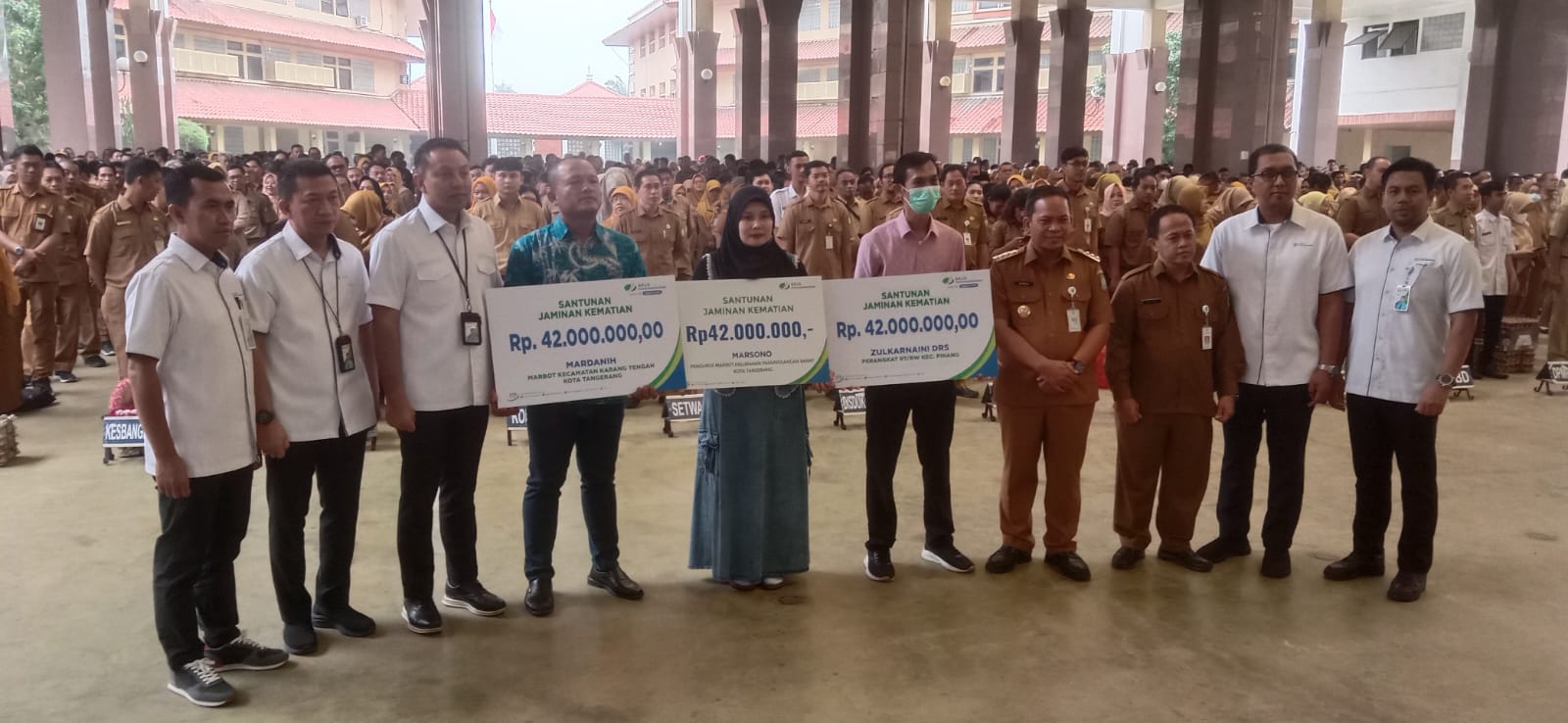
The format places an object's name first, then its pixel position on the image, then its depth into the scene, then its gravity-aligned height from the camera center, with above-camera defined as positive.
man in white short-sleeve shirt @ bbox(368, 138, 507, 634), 3.77 -0.47
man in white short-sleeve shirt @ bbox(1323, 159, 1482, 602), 4.34 -0.49
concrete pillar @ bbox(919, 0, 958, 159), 25.36 +3.28
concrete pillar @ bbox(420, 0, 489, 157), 18.94 +2.57
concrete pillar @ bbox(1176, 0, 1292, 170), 16.55 +2.23
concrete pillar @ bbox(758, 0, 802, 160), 22.59 +3.04
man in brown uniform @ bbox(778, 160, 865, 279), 8.20 -0.10
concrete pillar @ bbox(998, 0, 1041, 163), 24.42 +3.05
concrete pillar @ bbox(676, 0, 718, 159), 27.73 +3.45
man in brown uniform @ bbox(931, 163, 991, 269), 8.01 +0.01
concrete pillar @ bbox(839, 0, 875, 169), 21.03 +2.65
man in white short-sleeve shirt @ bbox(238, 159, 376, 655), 3.60 -0.55
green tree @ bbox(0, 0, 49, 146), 29.98 +3.88
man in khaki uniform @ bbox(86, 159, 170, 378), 7.38 -0.24
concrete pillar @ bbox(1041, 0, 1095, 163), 23.59 +3.14
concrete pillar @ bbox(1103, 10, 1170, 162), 32.00 +3.97
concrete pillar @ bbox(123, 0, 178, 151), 23.73 +3.01
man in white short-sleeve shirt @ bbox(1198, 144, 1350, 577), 4.58 -0.39
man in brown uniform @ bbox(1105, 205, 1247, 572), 4.58 -0.66
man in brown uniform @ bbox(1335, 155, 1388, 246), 8.15 +0.07
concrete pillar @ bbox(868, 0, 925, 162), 20.14 +2.63
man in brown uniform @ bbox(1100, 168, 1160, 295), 9.18 -0.13
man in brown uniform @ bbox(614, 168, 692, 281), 8.75 -0.14
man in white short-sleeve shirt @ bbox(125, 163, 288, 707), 3.21 -0.58
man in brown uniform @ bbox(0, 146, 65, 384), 8.13 -0.25
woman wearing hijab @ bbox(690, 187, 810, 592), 4.34 -1.01
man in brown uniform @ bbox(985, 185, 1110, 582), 4.46 -0.50
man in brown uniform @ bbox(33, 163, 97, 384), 8.37 -0.51
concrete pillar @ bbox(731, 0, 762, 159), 24.55 +3.00
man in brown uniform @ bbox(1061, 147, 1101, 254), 9.51 +0.15
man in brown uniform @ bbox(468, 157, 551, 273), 8.01 +0.00
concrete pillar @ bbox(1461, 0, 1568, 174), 19.38 +2.51
